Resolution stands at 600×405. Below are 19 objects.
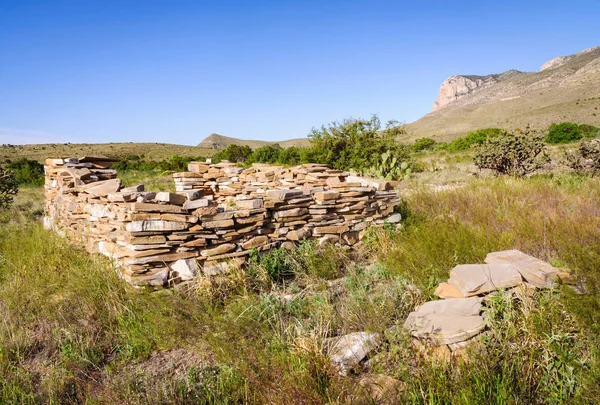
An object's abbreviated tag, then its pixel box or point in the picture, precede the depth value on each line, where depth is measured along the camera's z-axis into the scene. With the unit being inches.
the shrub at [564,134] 914.5
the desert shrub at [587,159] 399.2
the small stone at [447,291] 124.7
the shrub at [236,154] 1065.1
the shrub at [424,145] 1225.8
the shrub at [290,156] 830.3
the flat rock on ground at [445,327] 100.2
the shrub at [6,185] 451.2
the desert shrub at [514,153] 434.6
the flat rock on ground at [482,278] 118.7
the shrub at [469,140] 1010.0
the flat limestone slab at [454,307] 111.2
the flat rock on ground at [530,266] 119.9
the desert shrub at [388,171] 486.8
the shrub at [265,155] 924.6
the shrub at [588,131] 916.6
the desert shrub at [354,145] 565.9
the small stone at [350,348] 97.8
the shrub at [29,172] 875.0
